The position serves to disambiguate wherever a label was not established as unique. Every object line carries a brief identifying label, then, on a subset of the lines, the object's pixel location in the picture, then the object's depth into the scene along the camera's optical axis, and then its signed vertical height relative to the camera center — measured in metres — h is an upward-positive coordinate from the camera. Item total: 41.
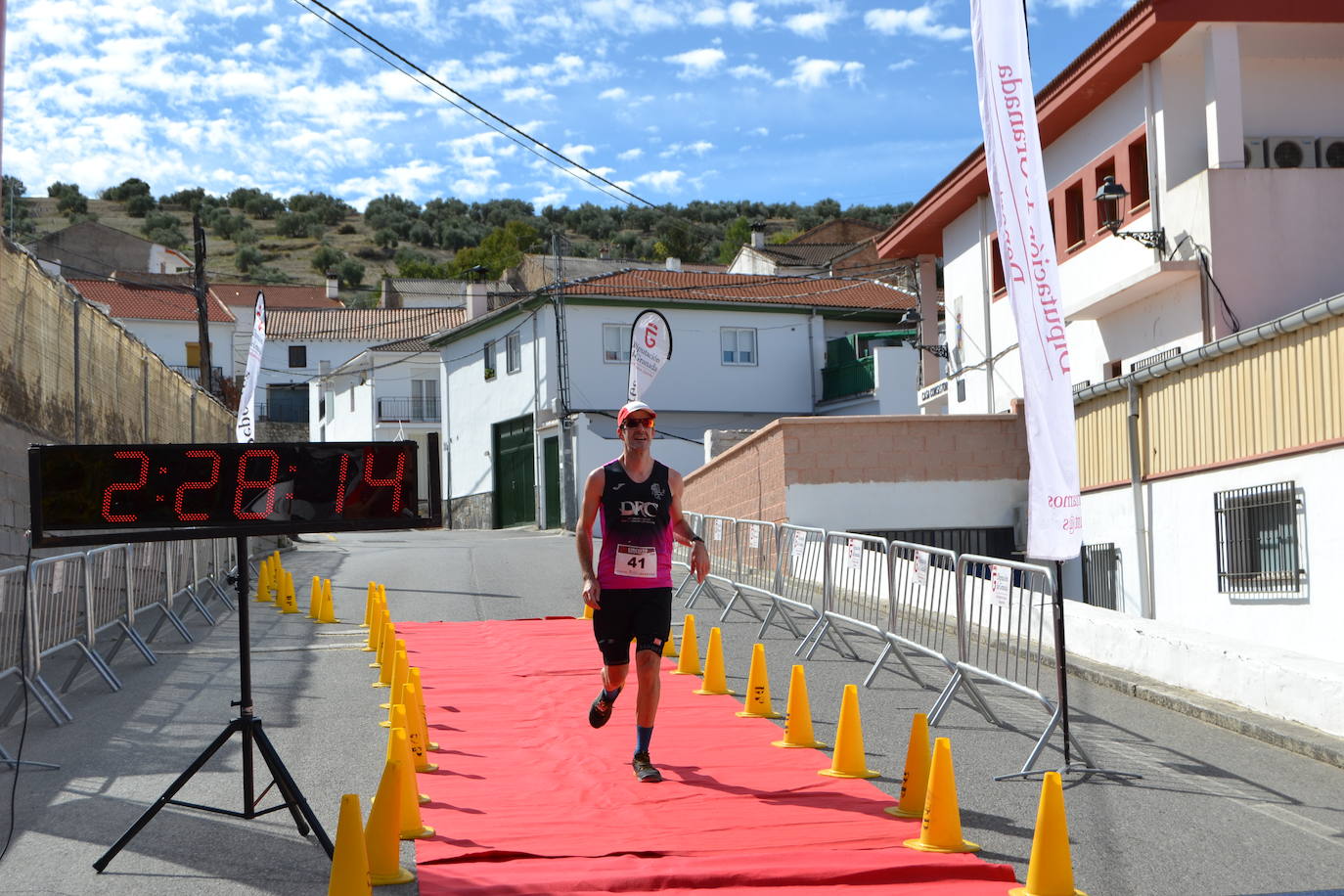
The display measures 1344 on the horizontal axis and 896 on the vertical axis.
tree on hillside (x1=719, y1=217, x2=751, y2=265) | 105.79 +21.87
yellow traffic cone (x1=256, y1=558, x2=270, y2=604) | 19.80 -0.98
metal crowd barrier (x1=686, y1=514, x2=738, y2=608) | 17.20 -0.64
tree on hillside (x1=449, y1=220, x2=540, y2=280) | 103.56 +21.30
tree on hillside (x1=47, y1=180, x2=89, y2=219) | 139.12 +33.56
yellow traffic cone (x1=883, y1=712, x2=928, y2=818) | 6.86 -1.40
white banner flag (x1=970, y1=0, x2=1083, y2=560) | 8.51 +1.41
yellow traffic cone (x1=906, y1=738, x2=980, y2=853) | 6.17 -1.43
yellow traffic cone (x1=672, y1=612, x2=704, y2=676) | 11.70 -1.29
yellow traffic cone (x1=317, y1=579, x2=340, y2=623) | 16.53 -1.16
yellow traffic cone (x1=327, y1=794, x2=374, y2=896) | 5.14 -1.31
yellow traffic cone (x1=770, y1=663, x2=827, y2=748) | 8.75 -1.40
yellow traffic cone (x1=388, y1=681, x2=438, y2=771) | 7.99 -1.30
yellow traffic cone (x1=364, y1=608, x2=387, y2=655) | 13.03 -1.18
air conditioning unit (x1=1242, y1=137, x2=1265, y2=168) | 19.67 +4.96
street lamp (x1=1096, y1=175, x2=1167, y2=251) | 19.12 +3.84
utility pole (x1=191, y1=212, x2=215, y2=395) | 33.09 +5.31
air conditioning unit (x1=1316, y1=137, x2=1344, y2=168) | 19.72 +4.93
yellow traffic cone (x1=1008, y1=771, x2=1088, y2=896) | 5.52 -1.44
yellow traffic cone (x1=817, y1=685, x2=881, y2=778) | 7.89 -1.42
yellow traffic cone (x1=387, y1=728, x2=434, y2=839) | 6.47 -1.36
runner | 7.81 -0.31
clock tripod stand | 6.17 -1.19
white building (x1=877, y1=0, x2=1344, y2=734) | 15.54 +2.79
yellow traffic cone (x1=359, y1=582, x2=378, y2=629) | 14.12 -0.94
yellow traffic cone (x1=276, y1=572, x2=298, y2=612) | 17.97 -1.13
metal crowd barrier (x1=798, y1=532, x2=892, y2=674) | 12.16 -0.80
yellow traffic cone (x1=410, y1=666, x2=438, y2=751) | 8.31 -1.23
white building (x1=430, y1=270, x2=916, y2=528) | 41.44 +4.33
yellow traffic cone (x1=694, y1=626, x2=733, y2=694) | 10.81 -1.31
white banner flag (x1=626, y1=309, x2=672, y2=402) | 23.69 +2.79
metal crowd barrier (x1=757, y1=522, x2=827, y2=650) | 13.64 -0.73
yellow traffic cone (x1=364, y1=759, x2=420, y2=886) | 5.75 -1.37
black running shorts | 7.85 -0.65
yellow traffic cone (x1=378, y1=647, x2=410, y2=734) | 9.04 -1.10
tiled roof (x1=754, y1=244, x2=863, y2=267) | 65.81 +12.88
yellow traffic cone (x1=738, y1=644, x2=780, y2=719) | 9.78 -1.37
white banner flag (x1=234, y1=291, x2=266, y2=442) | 24.36 +2.42
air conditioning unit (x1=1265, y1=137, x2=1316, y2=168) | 19.66 +4.92
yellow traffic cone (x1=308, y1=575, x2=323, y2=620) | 16.94 -1.08
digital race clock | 6.25 +0.14
